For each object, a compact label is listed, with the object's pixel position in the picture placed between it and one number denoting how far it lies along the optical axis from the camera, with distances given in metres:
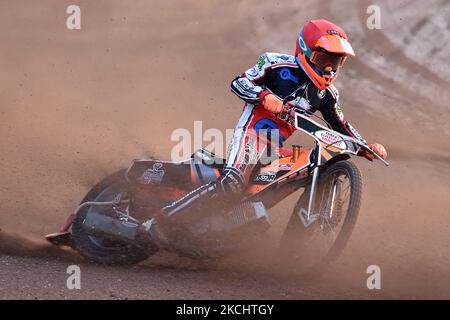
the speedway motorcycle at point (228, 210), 11.01
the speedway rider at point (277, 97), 11.43
